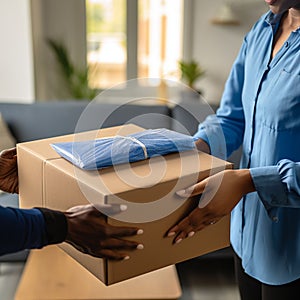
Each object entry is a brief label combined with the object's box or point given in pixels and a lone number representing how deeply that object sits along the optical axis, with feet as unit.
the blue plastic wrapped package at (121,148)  3.35
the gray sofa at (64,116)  8.77
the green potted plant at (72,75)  12.24
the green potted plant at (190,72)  12.26
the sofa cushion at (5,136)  8.17
